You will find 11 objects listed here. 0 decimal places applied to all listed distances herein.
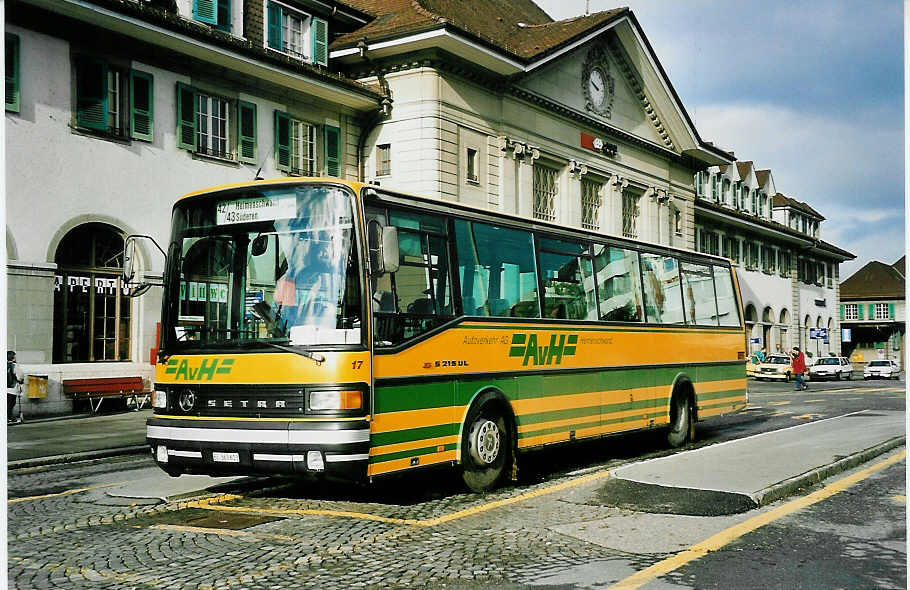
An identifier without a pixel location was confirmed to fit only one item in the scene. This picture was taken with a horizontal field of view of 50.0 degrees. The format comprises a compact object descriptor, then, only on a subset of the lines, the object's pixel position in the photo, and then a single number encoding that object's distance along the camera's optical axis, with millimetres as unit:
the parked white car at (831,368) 55156
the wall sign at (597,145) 38750
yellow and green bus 8812
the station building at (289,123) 21484
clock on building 38531
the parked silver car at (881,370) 59344
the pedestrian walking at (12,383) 19594
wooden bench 21828
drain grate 8531
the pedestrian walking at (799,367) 39969
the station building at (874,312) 92500
